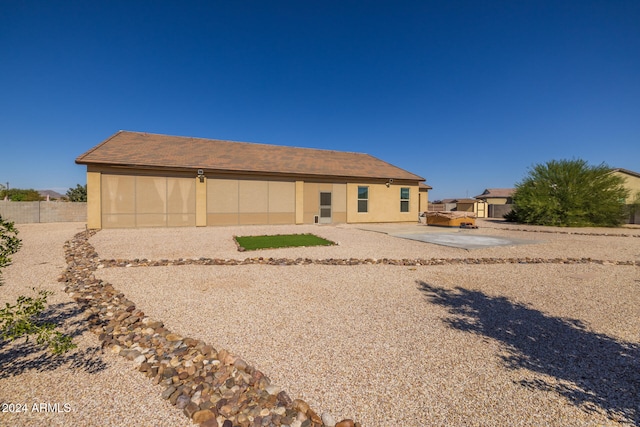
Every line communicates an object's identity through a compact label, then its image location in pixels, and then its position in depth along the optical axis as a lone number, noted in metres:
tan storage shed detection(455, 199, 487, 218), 35.56
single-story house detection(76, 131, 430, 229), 14.58
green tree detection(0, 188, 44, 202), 26.85
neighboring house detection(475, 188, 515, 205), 48.76
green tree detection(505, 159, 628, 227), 18.92
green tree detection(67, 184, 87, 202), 29.98
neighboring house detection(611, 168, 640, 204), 30.18
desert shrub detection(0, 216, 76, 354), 2.26
